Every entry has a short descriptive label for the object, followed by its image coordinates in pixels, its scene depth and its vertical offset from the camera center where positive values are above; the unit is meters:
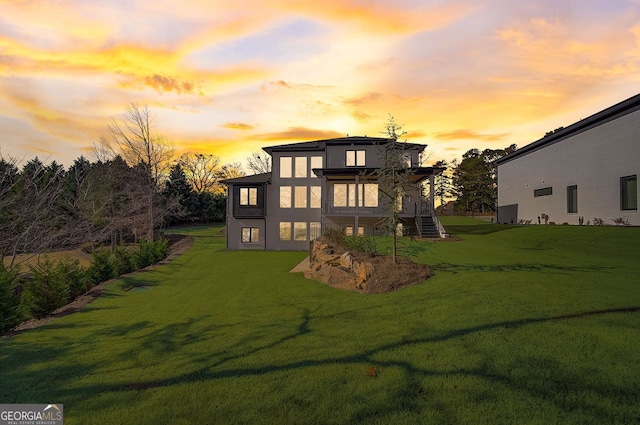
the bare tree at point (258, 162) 71.62 +12.97
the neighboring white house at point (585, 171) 25.09 +4.49
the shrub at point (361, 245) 17.06 -1.33
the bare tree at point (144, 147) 35.88 +8.41
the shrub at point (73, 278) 14.79 -2.67
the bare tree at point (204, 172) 75.81 +11.29
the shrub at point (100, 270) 18.41 -2.79
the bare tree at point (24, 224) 14.94 -0.15
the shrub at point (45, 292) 12.23 -2.74
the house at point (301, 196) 29.64 +2.31
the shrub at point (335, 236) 18.83 -0.96
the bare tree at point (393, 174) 14.38 +2.04
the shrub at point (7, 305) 10.50 -2.72
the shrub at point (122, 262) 20.78 -2.69
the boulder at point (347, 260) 13.84 -1.69
